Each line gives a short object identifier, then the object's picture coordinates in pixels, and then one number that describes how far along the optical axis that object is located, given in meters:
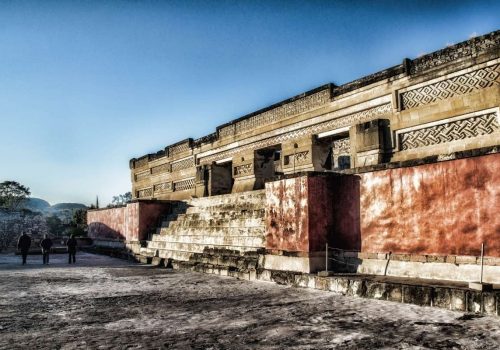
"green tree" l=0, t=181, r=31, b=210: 52.62
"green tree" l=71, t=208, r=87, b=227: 25.22
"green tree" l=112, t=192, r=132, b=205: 79.34
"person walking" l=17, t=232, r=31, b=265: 11.32
